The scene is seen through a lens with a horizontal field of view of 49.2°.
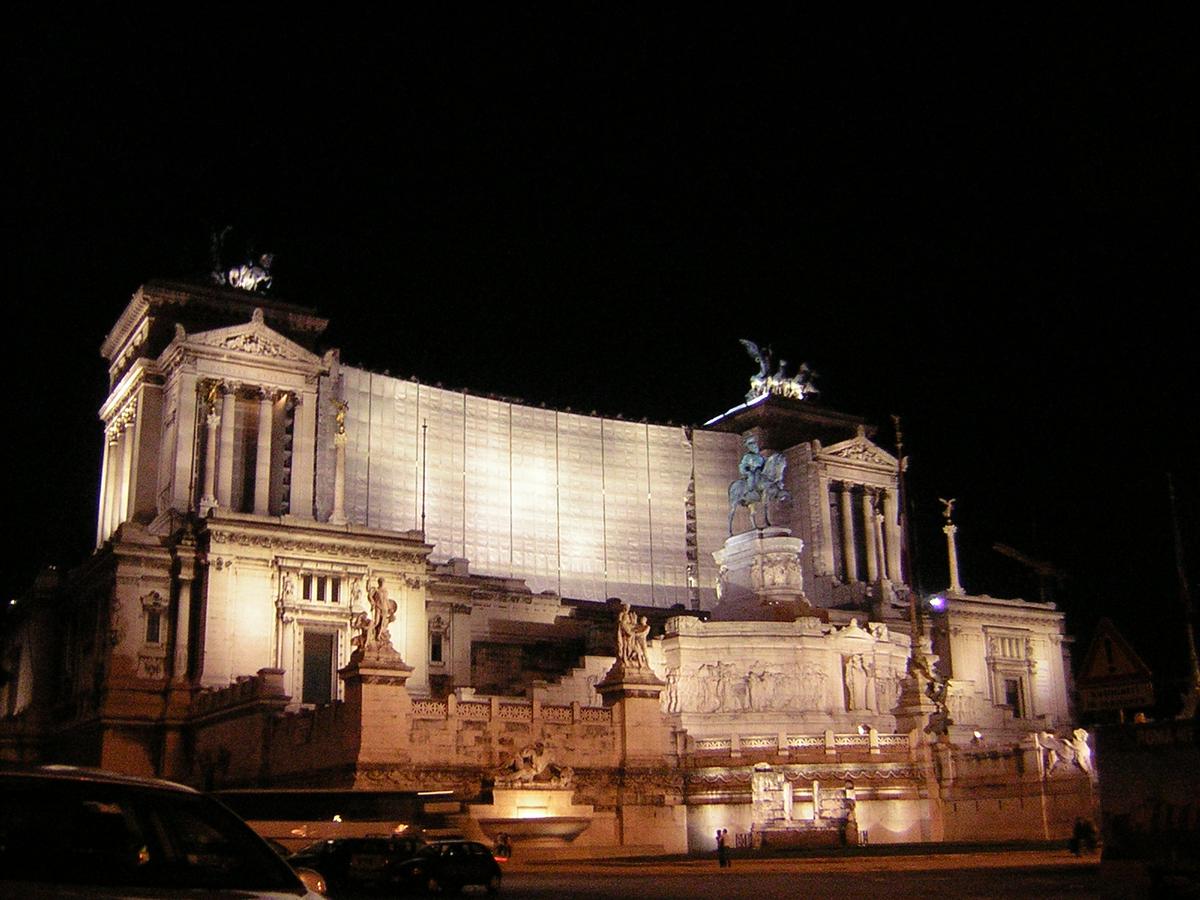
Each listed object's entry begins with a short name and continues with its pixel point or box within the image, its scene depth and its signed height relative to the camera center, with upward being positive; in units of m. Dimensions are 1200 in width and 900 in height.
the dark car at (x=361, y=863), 23.73 -1.96
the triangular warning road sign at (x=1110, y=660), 12.38 +0.75
